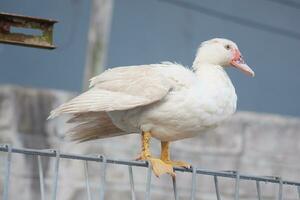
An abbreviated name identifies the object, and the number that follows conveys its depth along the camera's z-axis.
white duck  5.07
